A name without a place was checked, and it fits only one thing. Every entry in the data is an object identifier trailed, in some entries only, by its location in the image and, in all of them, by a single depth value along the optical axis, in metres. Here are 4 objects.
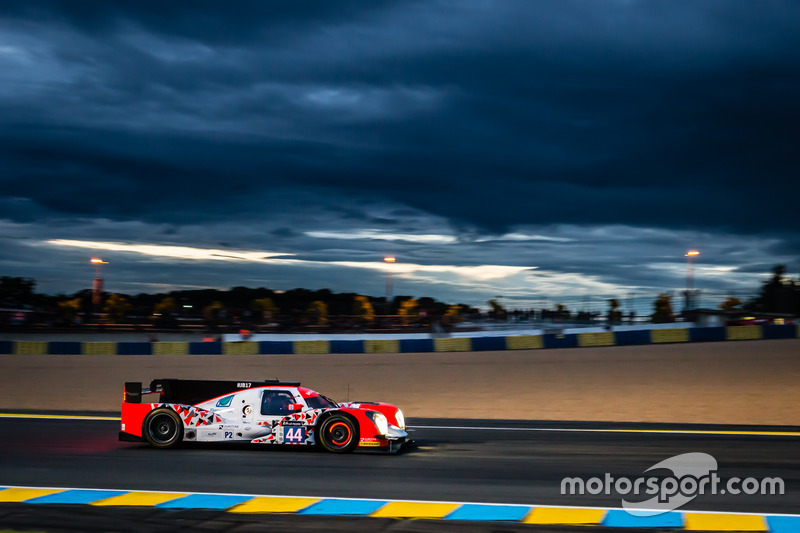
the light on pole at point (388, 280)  37.00
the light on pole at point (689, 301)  29.45
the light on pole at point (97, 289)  43.41
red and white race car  10.98
